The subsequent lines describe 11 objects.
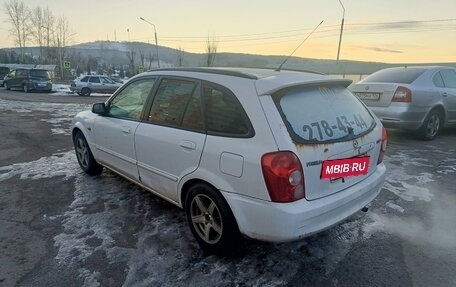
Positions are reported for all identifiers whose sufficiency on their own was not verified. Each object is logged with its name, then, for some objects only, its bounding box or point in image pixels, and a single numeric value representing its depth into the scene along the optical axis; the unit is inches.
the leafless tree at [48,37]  2432.3
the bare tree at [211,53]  1947.8
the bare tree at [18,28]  2330.2
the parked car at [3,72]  1294.5
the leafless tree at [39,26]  2423.7
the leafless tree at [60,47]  2186.3
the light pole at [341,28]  964.6
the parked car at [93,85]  974.4
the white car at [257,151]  97.0
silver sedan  270.1
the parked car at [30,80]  1010.7
